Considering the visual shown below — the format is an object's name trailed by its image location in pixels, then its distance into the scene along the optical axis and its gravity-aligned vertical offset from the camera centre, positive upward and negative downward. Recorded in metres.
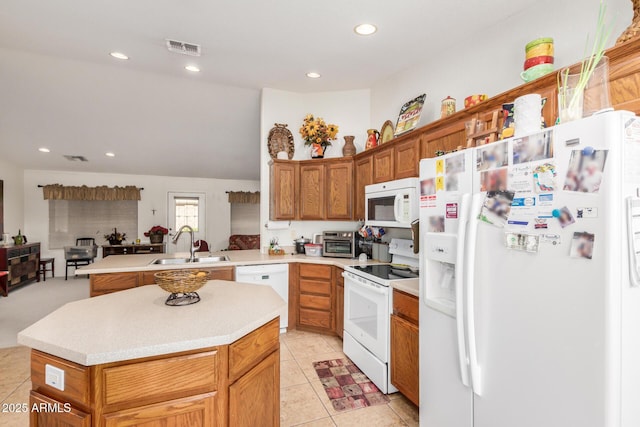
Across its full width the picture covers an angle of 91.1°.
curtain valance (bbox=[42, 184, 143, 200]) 6.64 +0.51
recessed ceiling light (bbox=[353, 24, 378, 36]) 2.56 +1.54
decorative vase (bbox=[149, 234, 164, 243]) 7.02 -0.51
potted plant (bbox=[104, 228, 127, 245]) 6.89 -0.49
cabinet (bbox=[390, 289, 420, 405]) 2.06 -0.89
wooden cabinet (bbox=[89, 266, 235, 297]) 2.93 -0.63
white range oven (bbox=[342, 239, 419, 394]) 2.35 -0.79
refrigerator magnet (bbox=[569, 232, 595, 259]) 1.01 -0.10
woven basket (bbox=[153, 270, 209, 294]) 1.54 -0.33
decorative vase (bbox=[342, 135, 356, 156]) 3.80 +0.83
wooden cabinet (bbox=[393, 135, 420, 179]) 2.62 +0.50
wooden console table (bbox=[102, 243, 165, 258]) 6.79 -0.73
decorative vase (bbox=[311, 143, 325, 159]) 3.89 +0.80
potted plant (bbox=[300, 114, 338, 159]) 3.88 +1.01
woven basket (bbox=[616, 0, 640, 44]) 1.33 +0.80
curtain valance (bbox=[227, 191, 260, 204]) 8.06 +0.48
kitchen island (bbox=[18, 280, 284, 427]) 1.11 -0.57
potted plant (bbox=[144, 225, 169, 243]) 7.02 -0.41
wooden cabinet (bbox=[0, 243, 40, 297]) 5.36 -0.89
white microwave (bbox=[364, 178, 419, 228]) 2.54 +0.11
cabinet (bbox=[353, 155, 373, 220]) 3.37 +0.39
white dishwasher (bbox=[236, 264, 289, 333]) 3.39 -0.67
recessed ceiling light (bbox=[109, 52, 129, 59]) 3.20 +1.66
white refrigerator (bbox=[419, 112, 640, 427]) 0.97 -0.23
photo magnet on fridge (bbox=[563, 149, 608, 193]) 0.99 +0.14
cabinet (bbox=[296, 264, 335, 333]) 3.44 -0.92
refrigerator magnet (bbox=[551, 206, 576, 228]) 1.06 +0.00
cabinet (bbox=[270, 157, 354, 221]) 3.74 +0.32
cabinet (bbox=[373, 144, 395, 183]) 2.99 +0.50
